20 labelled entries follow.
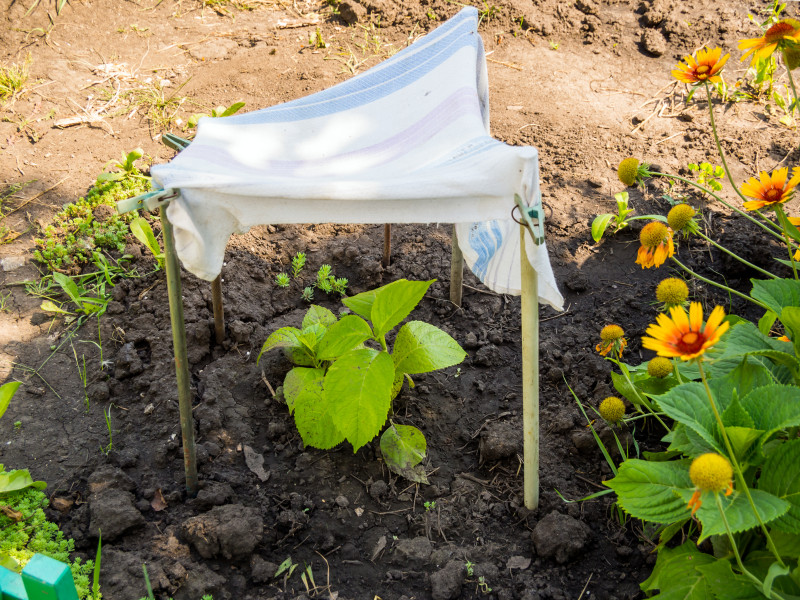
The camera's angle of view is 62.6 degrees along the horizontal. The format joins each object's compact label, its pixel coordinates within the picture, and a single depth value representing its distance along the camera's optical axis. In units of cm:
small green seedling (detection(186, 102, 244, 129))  312
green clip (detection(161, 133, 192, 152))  197
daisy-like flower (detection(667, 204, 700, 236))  190
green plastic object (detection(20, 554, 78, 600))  117
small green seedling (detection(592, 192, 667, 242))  293
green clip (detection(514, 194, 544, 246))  150
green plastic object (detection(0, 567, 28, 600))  122
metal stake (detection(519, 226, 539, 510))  168
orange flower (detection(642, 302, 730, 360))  125
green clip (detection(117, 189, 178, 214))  146
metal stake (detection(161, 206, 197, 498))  172
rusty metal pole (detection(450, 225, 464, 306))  260
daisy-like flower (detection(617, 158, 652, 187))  196
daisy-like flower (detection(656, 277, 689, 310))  160
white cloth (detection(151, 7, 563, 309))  154
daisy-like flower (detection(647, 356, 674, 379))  181
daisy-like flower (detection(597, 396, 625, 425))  189
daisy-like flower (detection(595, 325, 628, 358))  185
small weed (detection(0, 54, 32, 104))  370
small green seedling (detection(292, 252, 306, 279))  286
